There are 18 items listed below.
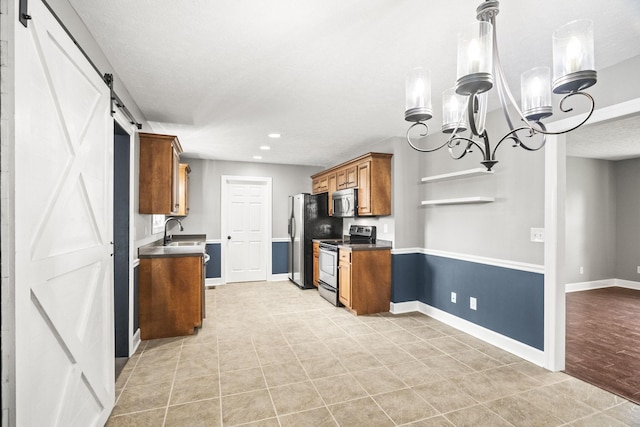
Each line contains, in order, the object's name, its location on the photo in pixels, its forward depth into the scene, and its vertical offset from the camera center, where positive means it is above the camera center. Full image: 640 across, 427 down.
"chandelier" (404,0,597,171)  1.20 +0.60
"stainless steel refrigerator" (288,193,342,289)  5.90 -0.21
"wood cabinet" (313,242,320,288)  5.80 -0.86
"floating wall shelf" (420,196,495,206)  3.33 +0.18
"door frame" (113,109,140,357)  2.93 -0.11
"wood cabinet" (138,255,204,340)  3.39 -0.86
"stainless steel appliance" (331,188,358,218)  4.87 +0.22
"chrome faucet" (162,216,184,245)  4.75 -0.36
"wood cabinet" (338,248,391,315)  4.26 -0.86
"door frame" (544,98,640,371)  2.73 -0.30
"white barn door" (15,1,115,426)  1.18 -0.08
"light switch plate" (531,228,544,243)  2.86 -0.16
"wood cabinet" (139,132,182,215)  3.48 +0.46
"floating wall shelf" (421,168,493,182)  3.32 +0.47
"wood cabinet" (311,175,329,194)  5.96 +0.62
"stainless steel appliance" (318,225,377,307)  4.75 -0.66
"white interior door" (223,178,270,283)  6.40 -0.27
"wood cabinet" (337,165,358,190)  4.87 +0.62
